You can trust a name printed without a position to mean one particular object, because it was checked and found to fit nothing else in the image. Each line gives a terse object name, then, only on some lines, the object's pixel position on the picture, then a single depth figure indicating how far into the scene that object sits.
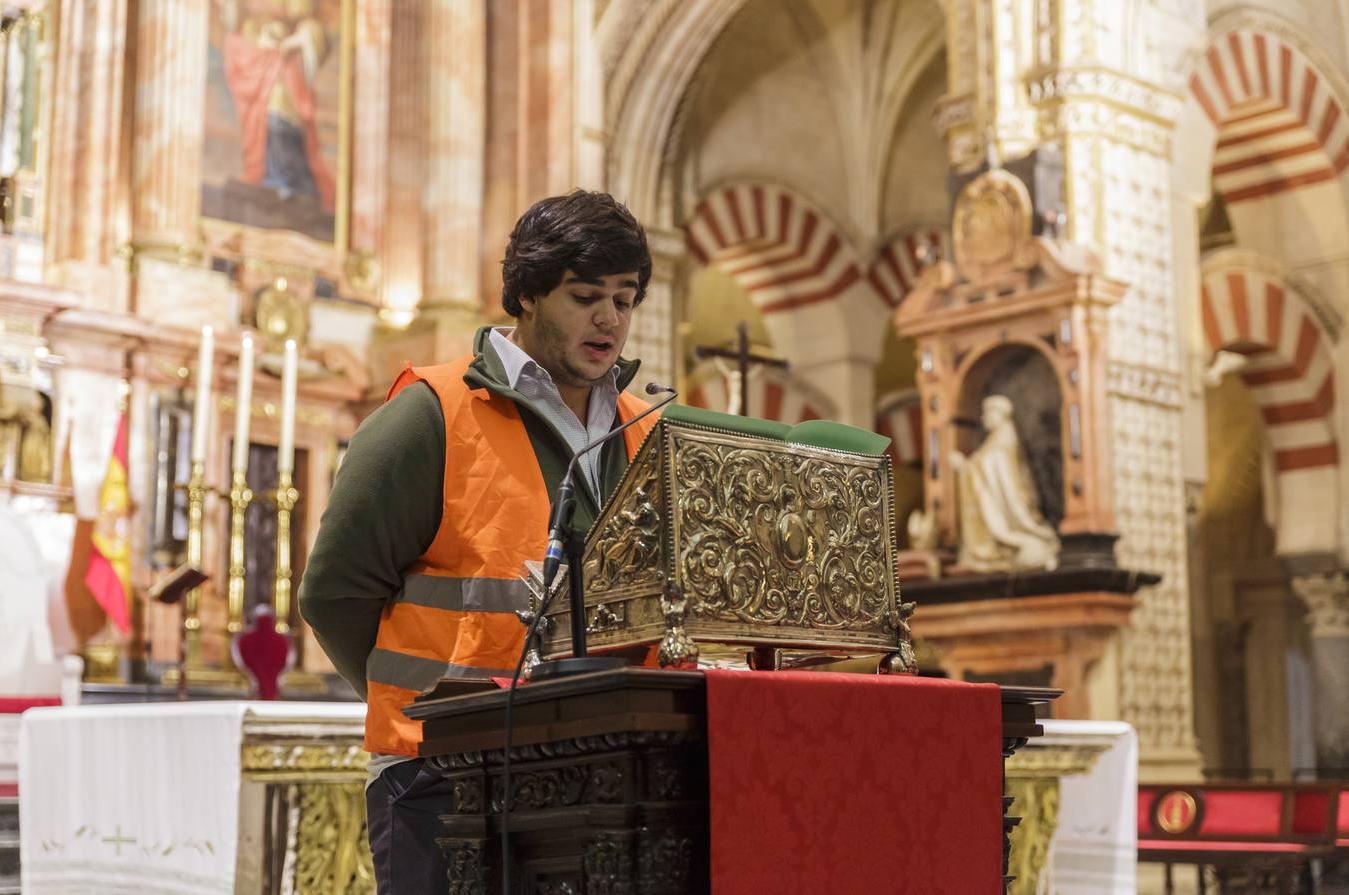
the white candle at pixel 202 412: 6.61
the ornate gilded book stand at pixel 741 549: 1.95
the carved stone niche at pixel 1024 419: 9.16
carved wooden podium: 1.82
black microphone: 1.91
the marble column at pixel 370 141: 9.88
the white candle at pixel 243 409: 6.49
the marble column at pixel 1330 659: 12.16
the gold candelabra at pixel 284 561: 7.04
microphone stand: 1.89
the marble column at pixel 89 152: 8.62
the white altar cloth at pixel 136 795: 4.11
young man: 2.13
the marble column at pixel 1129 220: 9.61
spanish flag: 7.79
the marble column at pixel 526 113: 10.12
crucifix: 8.01
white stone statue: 9.40
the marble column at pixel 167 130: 8.91
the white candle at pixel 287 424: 6.64
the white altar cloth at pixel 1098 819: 5.20
